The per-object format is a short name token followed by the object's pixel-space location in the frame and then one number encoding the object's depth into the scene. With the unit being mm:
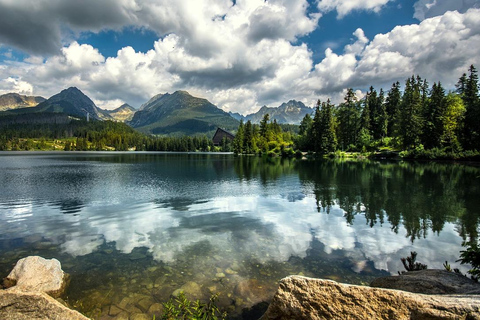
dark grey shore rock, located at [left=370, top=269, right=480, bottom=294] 6402
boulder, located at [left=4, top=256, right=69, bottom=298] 8805
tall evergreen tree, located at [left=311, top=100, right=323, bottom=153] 109250
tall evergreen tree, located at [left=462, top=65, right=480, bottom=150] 71000
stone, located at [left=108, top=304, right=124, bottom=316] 7906
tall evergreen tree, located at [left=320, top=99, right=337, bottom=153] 104562
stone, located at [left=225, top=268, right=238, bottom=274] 10547
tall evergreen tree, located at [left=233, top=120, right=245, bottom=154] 146500
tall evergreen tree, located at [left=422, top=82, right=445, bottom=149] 82062
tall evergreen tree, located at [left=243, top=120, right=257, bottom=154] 142125
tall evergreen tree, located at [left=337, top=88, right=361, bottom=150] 111750
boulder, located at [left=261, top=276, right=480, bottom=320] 4164
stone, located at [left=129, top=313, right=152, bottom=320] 7663
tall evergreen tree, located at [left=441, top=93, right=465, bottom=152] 77125
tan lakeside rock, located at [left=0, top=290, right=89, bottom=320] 5109
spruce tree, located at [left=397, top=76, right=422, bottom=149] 85625
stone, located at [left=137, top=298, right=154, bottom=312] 8148
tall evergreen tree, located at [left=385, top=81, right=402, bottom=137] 113050
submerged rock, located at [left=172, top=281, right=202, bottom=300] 8812
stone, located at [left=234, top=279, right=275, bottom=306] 8602
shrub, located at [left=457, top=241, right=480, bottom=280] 6926
